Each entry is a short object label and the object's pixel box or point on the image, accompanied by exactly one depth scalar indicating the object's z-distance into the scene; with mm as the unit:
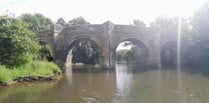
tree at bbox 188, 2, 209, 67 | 17694
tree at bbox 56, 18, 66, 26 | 32054
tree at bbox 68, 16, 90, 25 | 30438
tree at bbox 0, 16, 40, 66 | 11019
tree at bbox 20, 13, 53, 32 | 29514
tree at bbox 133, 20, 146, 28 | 29755
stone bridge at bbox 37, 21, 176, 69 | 17891
